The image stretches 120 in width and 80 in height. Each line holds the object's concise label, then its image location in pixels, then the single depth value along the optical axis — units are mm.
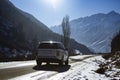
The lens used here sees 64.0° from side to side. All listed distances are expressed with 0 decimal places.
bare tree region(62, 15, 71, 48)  25885
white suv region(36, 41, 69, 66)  7457
